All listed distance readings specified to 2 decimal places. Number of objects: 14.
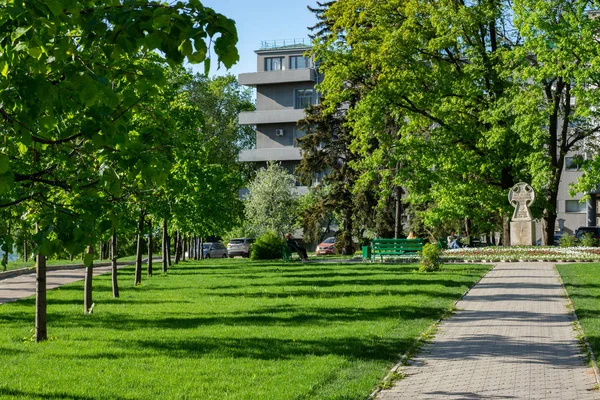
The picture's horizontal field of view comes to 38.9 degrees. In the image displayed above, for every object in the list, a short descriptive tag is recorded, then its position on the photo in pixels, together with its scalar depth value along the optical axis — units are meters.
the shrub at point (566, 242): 41.90
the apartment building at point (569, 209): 73.62
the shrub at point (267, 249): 44.56
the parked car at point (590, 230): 55.41
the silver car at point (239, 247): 60.50
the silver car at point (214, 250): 63.03
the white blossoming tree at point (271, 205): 67.38
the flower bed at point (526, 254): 32.66
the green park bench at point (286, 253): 40.78
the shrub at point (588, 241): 41.59
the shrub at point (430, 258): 26.66
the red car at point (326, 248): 63.47
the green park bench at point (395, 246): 31.06
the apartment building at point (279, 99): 79.19
